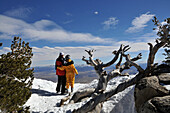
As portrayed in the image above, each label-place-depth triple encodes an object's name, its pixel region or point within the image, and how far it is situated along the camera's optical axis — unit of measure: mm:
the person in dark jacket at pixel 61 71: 9719
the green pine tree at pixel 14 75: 5232
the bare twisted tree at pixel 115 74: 4941
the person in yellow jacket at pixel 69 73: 9708
